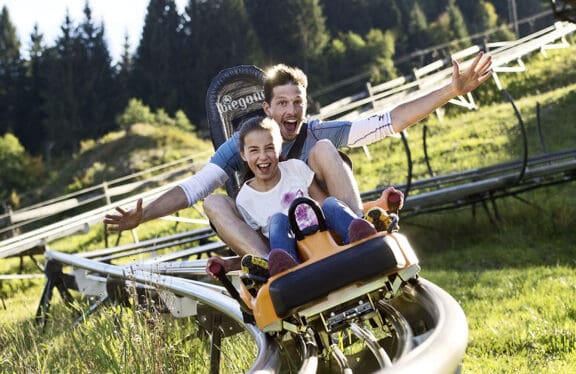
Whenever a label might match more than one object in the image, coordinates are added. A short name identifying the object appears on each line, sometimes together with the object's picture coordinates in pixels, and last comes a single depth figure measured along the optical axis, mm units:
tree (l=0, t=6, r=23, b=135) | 49844
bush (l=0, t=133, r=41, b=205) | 36562
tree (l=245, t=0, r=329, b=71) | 50281
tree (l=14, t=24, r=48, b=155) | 50219
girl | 3154
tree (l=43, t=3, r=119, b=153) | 48719
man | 3174
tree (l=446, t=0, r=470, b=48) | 51594
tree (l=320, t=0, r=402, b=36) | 58156
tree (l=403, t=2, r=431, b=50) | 53438
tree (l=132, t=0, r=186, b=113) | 48344
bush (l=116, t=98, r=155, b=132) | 39000
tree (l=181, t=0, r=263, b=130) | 47781
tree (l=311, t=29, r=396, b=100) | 47281
